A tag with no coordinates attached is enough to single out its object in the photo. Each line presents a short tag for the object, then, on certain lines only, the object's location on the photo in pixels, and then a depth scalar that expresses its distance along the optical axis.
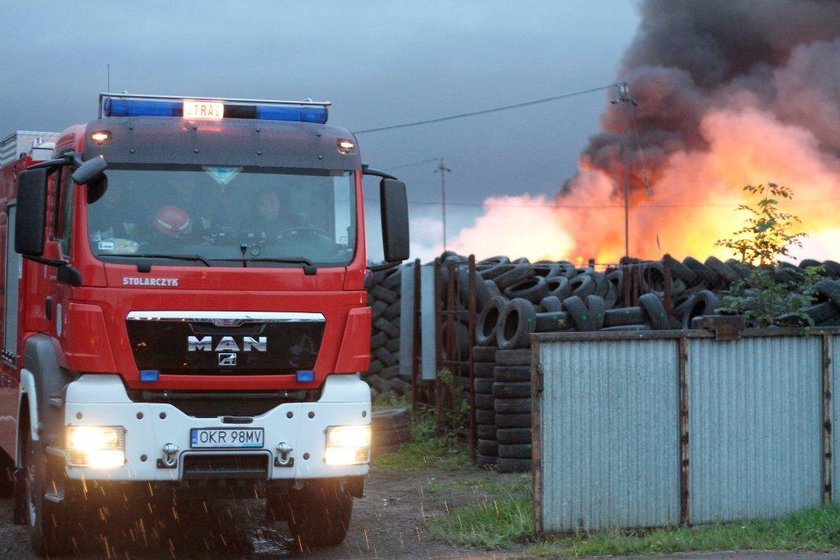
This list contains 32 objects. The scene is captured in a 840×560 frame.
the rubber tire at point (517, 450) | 13.41
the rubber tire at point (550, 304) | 14.70
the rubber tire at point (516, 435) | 13.42
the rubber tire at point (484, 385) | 14.05
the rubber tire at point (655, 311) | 14.98
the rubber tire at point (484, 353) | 13.99
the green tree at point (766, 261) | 10.56
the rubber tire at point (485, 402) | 13.91
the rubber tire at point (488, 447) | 13.84
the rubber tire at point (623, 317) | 15.03
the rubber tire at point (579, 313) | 14.25
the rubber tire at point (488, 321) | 14.34
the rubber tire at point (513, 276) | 17.69
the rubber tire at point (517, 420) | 13.42
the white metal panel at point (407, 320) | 16.64
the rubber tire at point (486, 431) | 13.84
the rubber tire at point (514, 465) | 13.42
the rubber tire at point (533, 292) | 17.06
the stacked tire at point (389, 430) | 15.40
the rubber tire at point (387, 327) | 20.80
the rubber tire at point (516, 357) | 13.36
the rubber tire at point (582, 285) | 16.59
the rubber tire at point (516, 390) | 13.42
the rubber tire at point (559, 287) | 16.77
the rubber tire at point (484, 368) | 14.06
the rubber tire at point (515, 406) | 13.42
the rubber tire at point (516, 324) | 13.51
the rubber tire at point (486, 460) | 13.89
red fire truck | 8.17
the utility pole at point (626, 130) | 39.03
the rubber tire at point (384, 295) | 20.83
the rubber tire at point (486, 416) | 13.86
